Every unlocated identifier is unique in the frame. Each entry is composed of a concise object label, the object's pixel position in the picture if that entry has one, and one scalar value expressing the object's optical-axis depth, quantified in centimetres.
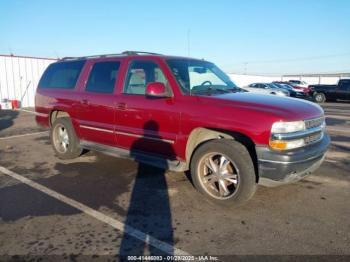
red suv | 379
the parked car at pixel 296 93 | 2548
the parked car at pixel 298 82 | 3684
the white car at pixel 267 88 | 2377
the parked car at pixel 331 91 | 2338
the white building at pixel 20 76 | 1706
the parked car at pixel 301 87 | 2645
